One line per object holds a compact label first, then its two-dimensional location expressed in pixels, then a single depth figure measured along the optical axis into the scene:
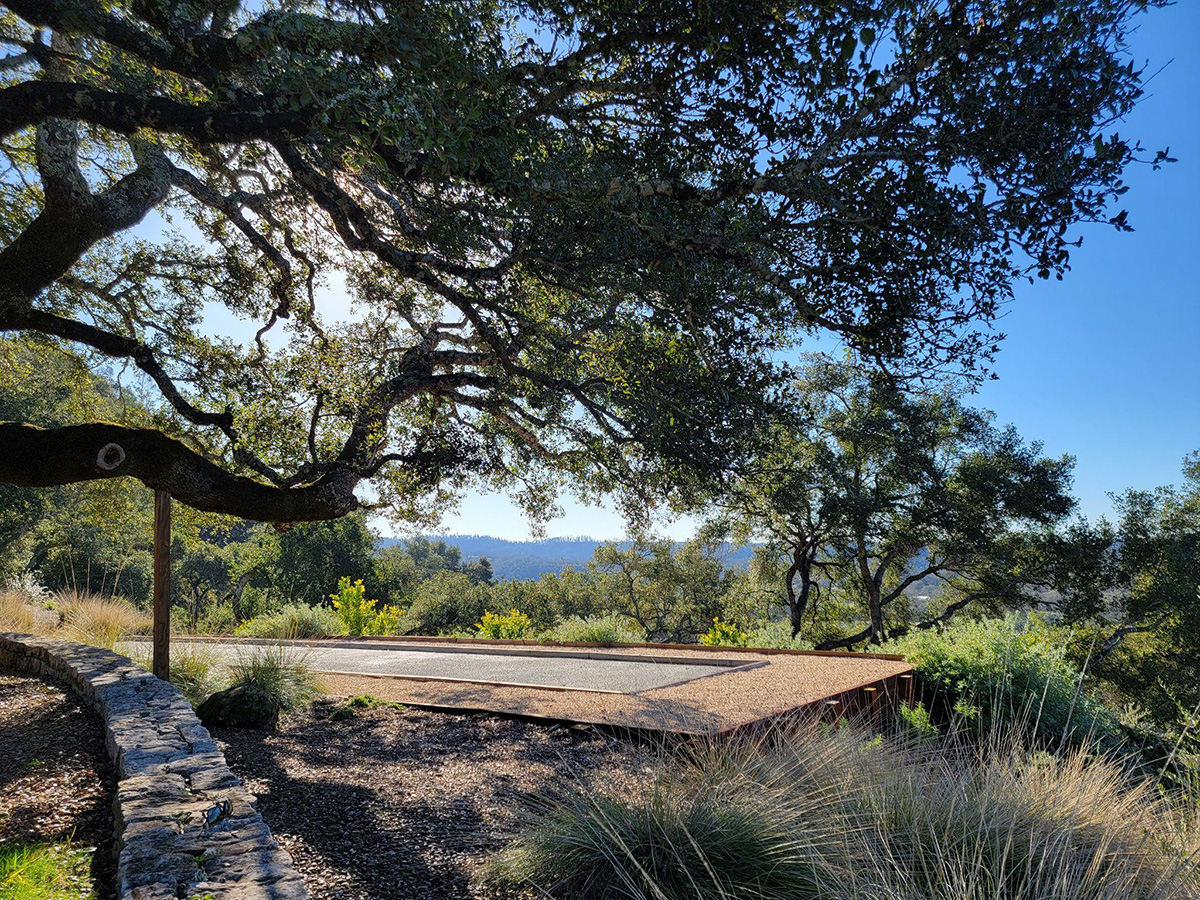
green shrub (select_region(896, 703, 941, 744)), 6.69
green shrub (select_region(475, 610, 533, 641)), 15.91
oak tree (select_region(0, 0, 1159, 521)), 4.09
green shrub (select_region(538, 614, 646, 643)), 12.86
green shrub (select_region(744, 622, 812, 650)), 13.47
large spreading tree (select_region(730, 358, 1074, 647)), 17.41
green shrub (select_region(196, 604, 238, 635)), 18.70
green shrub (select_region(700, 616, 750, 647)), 14.31
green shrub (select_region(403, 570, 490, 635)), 26.78
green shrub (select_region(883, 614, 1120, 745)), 8.51
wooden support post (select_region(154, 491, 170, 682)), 6.47
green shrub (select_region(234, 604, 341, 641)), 14.66
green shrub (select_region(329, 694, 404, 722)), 6.54
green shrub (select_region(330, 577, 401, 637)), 16.36
